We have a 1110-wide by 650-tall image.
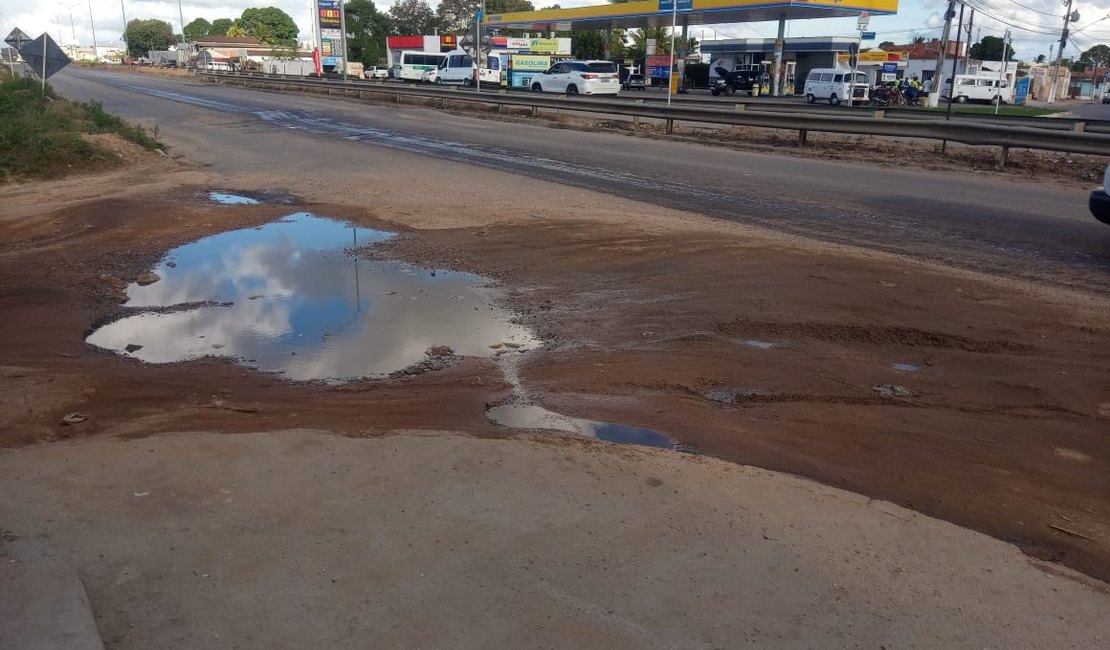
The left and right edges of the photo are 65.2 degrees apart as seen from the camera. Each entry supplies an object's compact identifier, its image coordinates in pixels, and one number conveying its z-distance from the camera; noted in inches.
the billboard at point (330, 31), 3656.5
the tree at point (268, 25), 6801.2
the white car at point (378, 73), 3041.3
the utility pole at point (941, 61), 1812.3
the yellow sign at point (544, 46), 2763.3
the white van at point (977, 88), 2287.2
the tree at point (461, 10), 4928.6
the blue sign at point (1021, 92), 2561.5
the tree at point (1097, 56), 5692.9
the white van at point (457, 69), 2335.1
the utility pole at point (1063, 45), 2928.2
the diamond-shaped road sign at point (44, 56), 851.4
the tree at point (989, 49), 3991.1
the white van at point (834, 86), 1938.9
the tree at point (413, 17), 5093.5
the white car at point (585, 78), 1781.5
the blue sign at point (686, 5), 2086.1
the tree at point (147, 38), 7642.7
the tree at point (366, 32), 4069.6
